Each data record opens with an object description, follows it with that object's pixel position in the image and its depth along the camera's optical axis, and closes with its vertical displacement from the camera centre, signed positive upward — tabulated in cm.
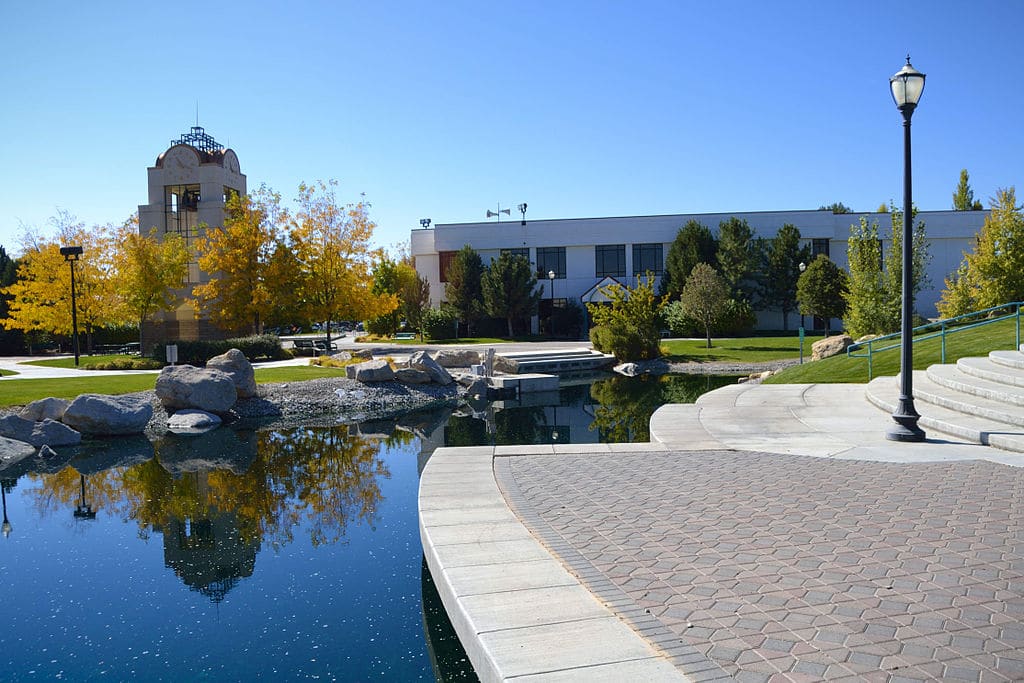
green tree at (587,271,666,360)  3294 -71
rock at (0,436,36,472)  1347 -245
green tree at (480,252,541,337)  4922 +153
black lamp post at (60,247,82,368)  3125 +257
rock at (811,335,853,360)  2578 -142
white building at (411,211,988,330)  5219 +468
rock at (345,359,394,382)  2277 -179
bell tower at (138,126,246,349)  3909 +641
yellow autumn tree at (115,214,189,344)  3284 +187
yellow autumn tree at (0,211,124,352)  3447 +118
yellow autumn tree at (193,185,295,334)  3188 +176
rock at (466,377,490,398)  2355 -240
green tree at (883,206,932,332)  2836 +96
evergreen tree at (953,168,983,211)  6562 +934
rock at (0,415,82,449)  1466 -224
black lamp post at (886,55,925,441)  998 +31
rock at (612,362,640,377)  3055 -248
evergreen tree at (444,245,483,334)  5056 +153
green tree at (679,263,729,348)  3819 +51
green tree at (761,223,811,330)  4978 +250
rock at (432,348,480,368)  3000 -189
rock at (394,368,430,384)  2330 -196
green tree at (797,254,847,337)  4394 +89
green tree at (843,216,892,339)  2845 +48
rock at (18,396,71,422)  1597 -196
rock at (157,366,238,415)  1767 -176
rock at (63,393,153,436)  1579 -209
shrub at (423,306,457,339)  4919 -82
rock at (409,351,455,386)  2367 -176
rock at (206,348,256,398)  1922 -140
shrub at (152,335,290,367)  2833 -132
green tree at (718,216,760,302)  4941 +332
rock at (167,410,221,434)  1703 -242
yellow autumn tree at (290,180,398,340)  3338 +222
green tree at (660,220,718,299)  5012 +355
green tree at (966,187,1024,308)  2623 +153
